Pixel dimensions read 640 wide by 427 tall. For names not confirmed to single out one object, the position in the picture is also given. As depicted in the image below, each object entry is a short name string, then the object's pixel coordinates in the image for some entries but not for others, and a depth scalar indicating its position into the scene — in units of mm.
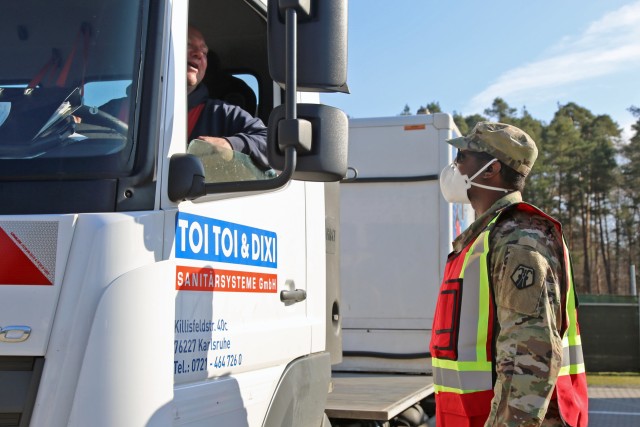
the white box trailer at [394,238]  6352
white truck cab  2031
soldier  2346
